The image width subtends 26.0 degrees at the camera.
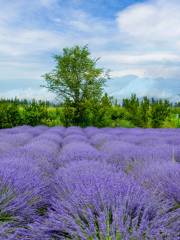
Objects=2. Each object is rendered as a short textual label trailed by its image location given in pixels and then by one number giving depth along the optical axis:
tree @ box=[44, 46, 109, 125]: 21.88
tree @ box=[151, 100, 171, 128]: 21.23
